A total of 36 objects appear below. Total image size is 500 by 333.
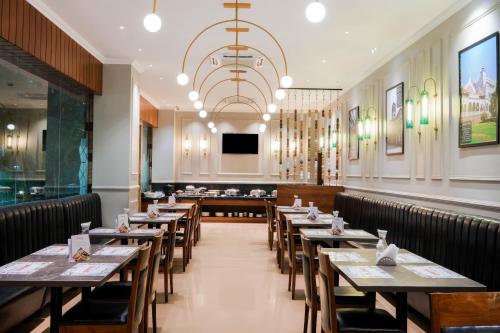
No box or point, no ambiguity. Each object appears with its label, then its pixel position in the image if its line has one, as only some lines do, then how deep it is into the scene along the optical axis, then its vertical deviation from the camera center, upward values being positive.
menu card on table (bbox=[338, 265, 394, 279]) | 2.90 -0.71
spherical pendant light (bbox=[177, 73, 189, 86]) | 5.59 +1.32
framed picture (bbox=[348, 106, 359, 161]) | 9.66 +1.01
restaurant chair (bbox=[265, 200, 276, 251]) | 8.30 -0.99
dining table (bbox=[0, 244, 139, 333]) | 2.69 -0.71
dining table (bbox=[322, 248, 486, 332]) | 2.69 -0.72
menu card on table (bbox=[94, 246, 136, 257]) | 3.54 -0.70
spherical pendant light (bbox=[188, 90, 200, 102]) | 6.65 +1.30
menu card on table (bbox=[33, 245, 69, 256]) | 3.58 -0.71
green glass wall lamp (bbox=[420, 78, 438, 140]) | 5.75 +1.02
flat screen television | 15.03 +1.17
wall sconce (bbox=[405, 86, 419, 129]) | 6.21 +1.03
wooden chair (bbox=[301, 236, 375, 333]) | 3.34 -1.00
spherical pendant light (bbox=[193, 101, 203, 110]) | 7.51 +1.31
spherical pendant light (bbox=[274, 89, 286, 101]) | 6.44 +1.29
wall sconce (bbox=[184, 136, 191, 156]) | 14.85 +1.03
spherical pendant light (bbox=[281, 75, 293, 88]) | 5.44 +1.27
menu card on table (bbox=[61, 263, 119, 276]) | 2.87 -0.70
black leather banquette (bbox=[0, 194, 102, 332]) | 3.80 -0.78
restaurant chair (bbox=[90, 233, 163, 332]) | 3.37 -0.99
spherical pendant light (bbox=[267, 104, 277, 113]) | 8.12 +1.34
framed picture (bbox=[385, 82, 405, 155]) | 6.87 +0.98
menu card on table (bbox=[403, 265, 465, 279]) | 2.98 -0.72
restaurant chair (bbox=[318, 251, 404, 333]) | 2.75 -1.02
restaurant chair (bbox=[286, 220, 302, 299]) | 5.03 -1.07
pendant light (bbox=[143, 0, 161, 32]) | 3.73 +1.40
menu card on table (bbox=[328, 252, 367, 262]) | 3.49 -0.71
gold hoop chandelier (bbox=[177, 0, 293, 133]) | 5.50 +2.26
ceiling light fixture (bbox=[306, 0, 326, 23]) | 3.56 +1.44
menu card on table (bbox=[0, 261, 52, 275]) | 2.92 -0.71
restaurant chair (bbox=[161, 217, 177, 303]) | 4.88 -1.02
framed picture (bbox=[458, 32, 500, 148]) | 4.35 +0.96
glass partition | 5.20 +0.53
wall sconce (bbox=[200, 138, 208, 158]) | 14.91 +1.00
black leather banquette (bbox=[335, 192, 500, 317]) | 3.74 -0.69
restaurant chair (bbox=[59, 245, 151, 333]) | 2.80 -1.01
